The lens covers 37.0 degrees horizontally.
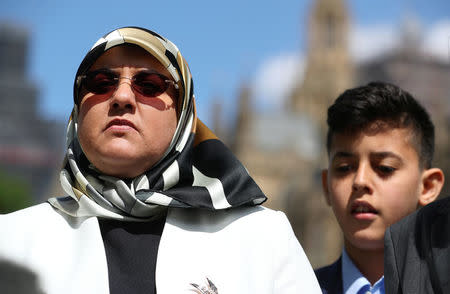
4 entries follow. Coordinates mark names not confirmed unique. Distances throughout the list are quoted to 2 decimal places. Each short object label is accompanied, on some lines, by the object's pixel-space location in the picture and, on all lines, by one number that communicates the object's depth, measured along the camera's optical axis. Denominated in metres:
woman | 1.96
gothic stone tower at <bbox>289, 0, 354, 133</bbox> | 62.03
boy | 2.70
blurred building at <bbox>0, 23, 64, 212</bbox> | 87.06
